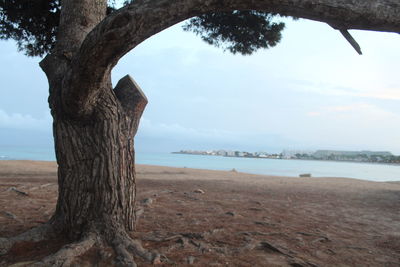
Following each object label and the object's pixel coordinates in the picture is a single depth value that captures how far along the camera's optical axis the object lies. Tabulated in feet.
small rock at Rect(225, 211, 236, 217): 16.19
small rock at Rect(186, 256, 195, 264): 9.19
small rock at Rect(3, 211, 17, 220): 13.96
